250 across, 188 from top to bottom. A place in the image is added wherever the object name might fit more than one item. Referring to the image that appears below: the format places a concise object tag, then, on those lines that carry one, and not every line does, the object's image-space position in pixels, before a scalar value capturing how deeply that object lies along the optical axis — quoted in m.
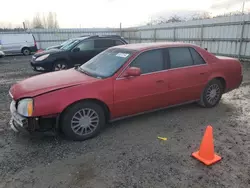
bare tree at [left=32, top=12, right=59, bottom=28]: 40.66
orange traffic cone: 3.03
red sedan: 3.40
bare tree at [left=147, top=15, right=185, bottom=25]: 21.63
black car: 9.04
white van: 17.29
